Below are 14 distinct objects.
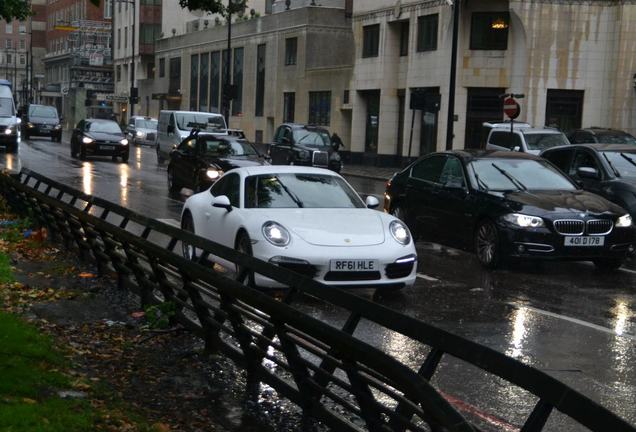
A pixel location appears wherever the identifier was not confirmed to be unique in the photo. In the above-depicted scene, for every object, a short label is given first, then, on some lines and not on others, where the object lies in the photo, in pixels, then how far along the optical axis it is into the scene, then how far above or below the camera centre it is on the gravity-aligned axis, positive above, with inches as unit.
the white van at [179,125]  1369.3 -40.6
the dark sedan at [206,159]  836.6 -54.3
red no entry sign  1084.1 +2.2
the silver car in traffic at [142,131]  2235.5 -85.8
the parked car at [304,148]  1294.3 -63.8
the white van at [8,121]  1517.0 -50.8
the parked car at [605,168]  582.6 -34.5
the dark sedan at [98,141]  1432.1 -72.9
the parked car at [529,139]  1072.2 -31.3
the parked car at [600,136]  1139.3 -26.6
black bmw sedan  471.5 -51.9
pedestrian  1366.9 -59.0
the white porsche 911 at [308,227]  372.8 -51.8
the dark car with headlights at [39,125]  2046.0 -72.9
